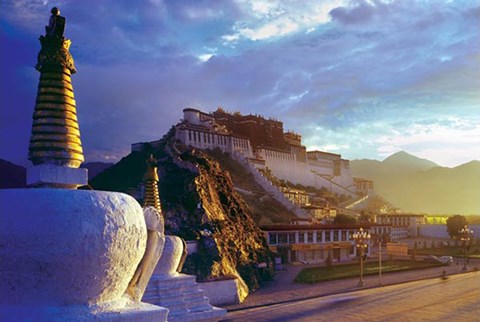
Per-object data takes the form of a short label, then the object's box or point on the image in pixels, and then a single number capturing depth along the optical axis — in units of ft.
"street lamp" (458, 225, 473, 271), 160.99
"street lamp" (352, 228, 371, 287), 113.09
